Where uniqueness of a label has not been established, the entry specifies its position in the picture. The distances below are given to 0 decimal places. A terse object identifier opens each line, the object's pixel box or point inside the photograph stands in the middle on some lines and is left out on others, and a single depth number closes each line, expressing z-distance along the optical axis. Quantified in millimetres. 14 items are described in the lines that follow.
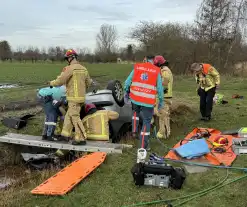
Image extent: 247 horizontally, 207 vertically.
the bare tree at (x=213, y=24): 27406
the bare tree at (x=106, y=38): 97444
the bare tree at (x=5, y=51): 77375
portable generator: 4344
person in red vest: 5812
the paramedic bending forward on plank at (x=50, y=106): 6852
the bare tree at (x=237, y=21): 26359
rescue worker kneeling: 6941
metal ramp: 6171
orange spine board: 4449
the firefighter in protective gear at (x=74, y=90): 6438
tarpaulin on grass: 5371
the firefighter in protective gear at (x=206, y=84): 8445
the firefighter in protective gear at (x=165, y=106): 7121
